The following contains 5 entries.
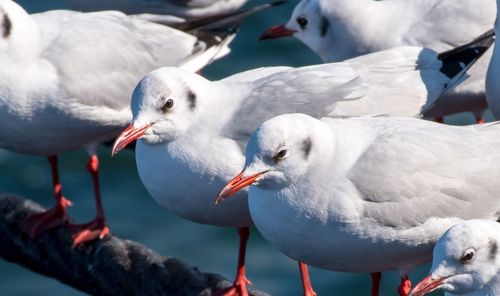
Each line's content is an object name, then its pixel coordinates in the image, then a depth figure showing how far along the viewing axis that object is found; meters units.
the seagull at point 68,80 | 11.31
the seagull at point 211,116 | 9.91
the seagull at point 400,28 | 12.52
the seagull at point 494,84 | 11.20
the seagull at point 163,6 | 14.94
